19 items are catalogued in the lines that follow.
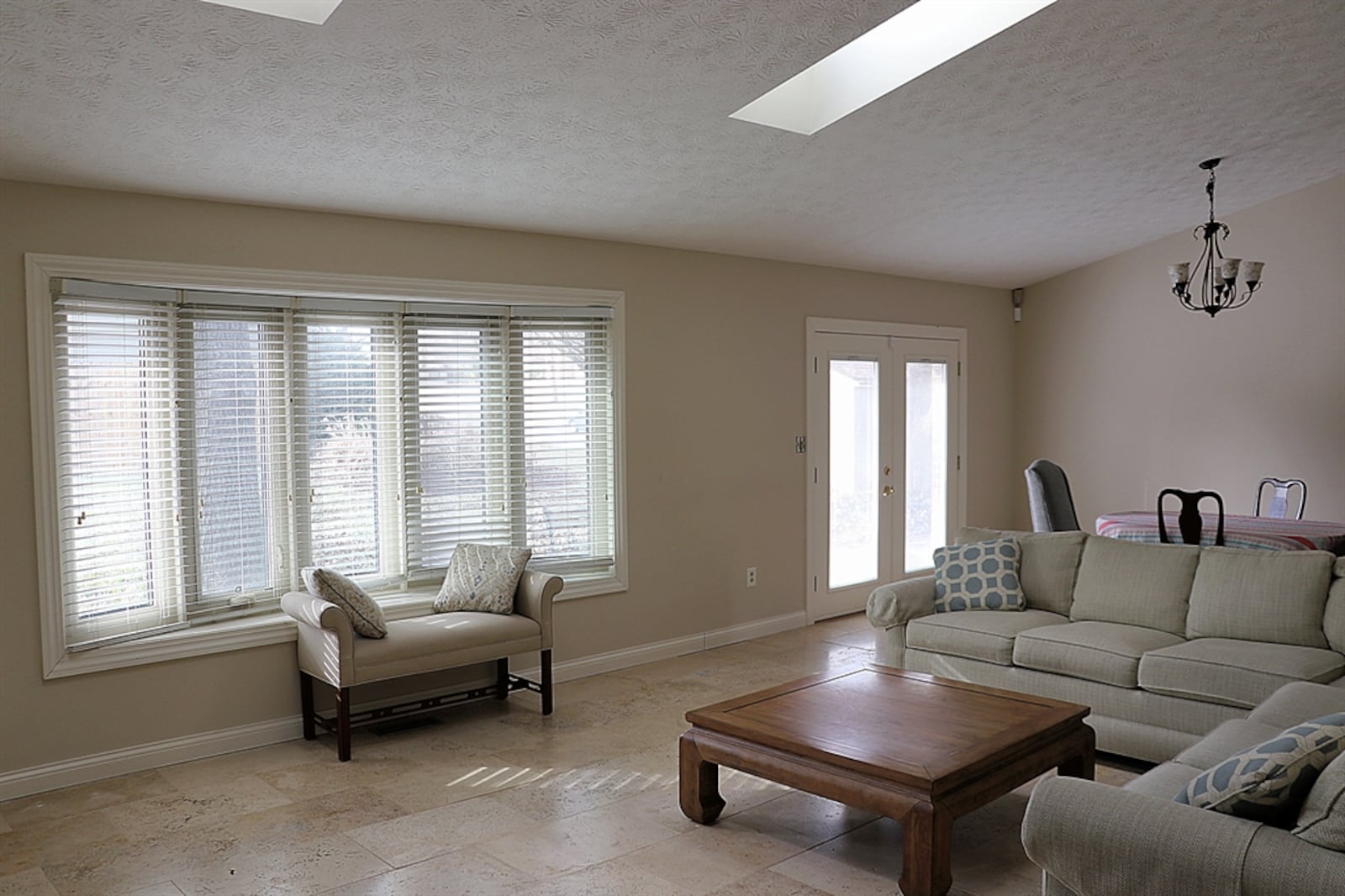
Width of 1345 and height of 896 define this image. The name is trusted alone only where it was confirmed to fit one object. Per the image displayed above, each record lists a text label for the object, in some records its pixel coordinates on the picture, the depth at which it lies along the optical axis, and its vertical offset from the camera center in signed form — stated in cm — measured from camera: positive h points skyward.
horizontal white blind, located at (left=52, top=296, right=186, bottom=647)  389 -18
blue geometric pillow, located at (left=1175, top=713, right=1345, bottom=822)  209 -76
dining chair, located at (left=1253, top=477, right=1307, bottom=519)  624 -55
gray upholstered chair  586 -50
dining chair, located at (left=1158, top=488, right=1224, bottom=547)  501 -55
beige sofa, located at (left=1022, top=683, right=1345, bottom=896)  198 -90
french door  663 -28
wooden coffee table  284 -101
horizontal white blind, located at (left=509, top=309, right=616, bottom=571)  527 -10
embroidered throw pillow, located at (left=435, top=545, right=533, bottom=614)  476 -76
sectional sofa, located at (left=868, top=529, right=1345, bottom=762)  366 -90
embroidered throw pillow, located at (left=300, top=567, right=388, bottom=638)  411 -72
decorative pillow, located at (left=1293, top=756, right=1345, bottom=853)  197 -79
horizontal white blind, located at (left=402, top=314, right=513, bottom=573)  495 -8
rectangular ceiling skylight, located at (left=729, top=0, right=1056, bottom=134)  378 +142
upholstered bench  411 -97
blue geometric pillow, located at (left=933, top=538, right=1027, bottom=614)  466 -77
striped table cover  517 -64
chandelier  527 +70
